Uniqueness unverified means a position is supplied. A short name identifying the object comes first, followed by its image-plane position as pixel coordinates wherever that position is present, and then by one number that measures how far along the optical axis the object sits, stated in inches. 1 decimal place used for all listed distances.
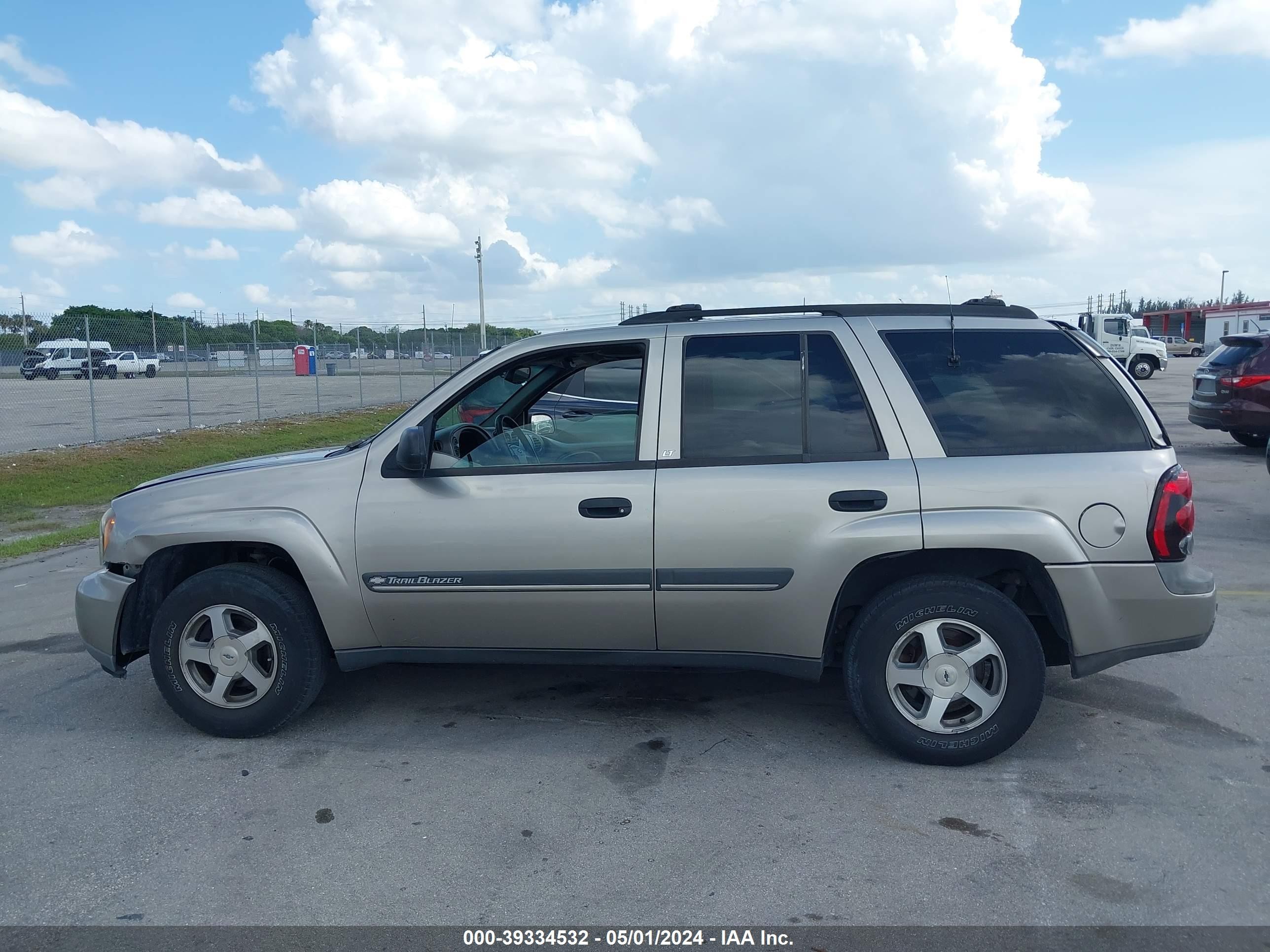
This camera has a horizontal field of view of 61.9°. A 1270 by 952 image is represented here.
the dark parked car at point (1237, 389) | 574.6
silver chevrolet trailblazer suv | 164.7
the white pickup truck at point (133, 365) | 2052.2
